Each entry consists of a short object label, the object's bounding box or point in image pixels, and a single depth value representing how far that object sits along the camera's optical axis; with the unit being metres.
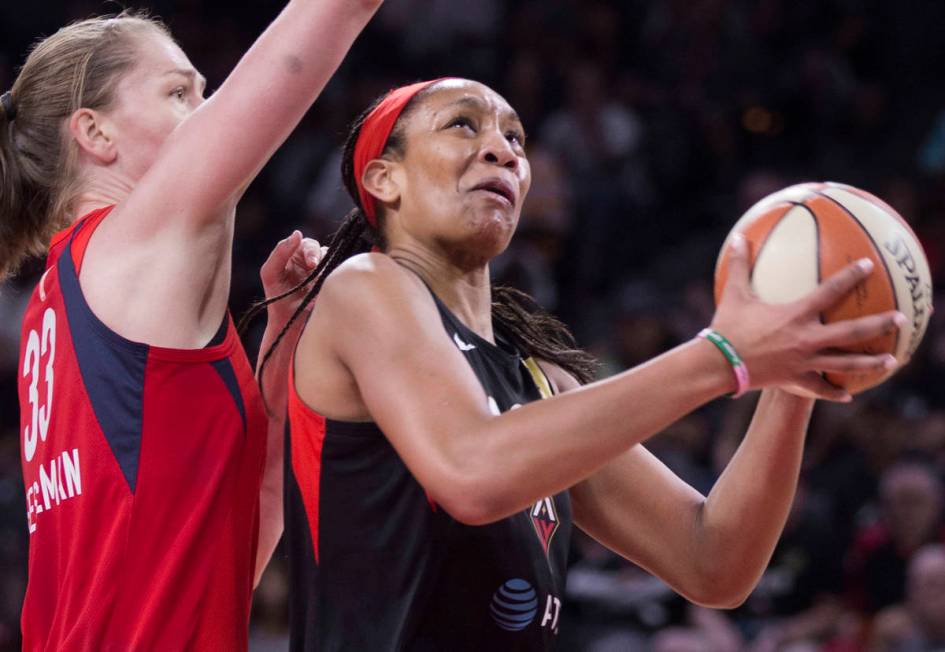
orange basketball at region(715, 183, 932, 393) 4.33
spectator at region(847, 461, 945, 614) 12.50
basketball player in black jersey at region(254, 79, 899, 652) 4.29
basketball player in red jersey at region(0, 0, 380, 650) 5.09
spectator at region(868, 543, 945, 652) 11.62
